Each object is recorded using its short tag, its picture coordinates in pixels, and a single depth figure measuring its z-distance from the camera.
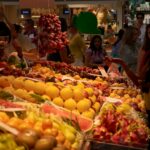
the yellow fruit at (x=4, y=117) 2.75
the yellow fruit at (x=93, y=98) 4.07
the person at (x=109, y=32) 14.04
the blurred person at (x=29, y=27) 8.08
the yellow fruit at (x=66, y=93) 3.90
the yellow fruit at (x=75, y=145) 2.70
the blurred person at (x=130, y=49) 8.67
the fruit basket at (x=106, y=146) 3.05
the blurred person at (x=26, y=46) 6.45
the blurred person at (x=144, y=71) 5.37
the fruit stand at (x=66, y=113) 2.54
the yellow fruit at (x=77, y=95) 3.94
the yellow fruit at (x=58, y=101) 3.78
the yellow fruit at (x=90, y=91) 4.22
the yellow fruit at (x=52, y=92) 3.89
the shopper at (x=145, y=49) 6.51
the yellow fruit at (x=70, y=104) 3.77
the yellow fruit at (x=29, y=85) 3.97
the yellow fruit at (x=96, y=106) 3.96
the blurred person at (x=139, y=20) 9.73
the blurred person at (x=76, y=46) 8.98
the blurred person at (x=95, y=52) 9.11
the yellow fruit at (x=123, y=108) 3.78
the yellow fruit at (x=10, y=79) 4.05
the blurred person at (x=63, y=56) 7.79
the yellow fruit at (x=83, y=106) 3.79
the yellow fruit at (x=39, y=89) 3.96
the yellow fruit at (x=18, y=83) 4.00
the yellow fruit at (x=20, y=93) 3.75
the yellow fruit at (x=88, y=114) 3.69
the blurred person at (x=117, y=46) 9.89
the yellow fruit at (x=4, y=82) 3.96
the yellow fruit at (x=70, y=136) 2.75
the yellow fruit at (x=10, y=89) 3.75
